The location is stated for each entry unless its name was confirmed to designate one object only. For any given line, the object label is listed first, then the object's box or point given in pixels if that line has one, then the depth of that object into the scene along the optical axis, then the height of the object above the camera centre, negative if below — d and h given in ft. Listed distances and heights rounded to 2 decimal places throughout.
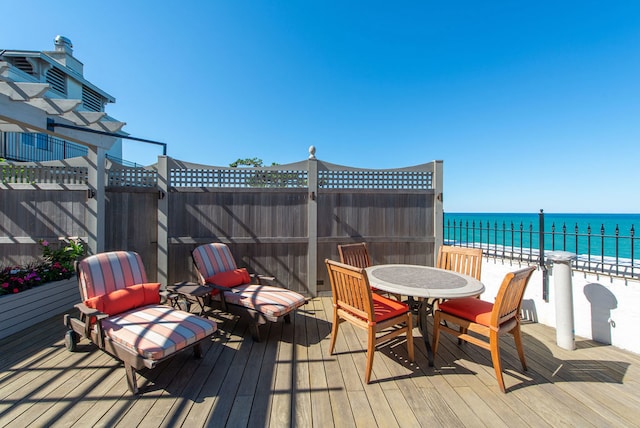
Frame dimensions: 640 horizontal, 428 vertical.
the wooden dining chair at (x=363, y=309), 7.02 -2.91
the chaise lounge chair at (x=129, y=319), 6.47 -3.23
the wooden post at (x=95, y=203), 12.73 +0.52
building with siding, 27.14 +18.59
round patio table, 7.46 -2.15
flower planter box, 9.44 -3.87
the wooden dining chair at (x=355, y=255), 11.52 -1.80
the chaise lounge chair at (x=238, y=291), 9.36 -3.21
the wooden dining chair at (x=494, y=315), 6.62 -2.84
